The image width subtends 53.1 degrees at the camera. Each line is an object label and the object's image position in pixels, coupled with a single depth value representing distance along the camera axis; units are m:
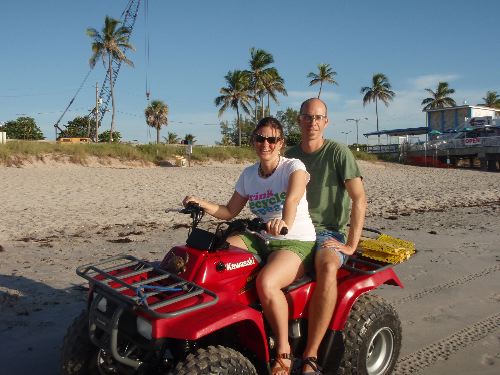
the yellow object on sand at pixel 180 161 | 25.60
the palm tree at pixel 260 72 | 45.75
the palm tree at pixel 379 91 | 60.25
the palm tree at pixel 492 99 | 74.39
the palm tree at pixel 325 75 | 51.22
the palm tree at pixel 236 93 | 46.47
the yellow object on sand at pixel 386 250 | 3.72
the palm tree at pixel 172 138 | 62.49
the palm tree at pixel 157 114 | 52.81
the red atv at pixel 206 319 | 2.54
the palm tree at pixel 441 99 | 66.69
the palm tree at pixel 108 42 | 40.72
